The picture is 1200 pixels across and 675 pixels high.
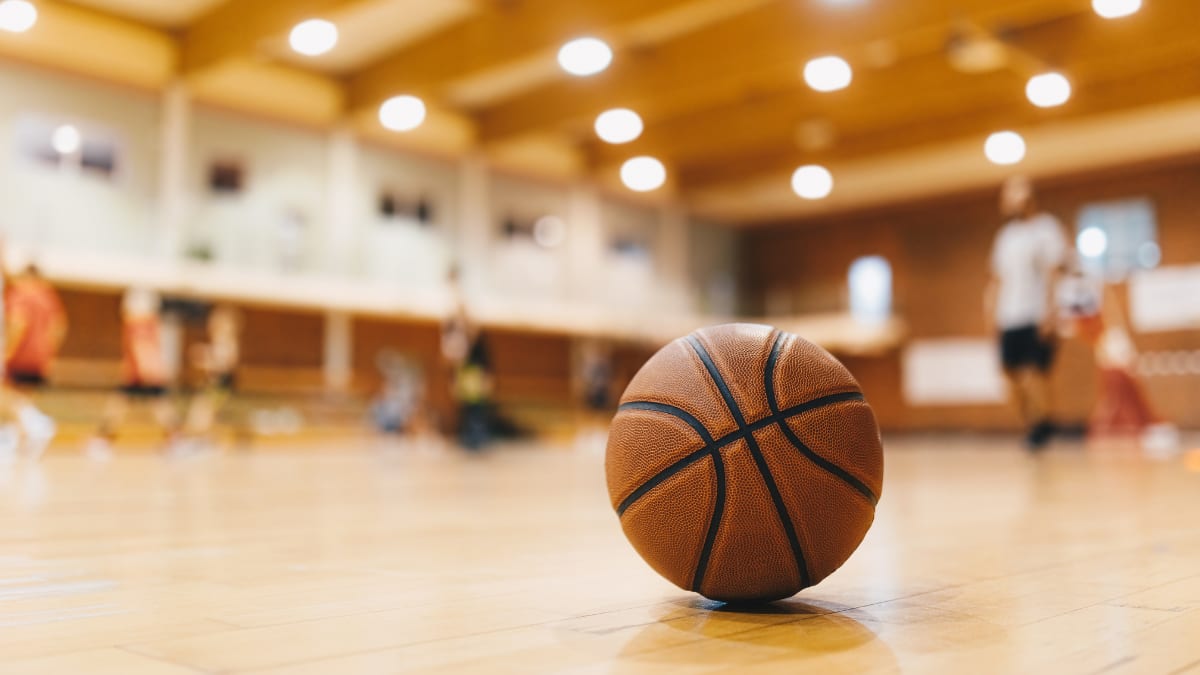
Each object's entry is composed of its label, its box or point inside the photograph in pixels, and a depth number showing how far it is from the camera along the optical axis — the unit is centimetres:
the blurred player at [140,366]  1057
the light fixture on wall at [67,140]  1423
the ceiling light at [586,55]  1162
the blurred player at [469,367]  1091
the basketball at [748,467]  173
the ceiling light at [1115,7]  910
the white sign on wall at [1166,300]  1830
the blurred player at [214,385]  1215
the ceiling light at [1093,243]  1956
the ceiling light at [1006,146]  1582
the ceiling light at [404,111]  1534
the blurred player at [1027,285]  826
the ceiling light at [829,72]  1240
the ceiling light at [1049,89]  1234
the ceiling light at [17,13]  1021
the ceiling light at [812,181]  1898
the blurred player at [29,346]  902
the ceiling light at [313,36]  1138
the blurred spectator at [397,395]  1584
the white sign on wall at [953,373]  2123
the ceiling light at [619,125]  1539
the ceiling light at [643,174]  1836
